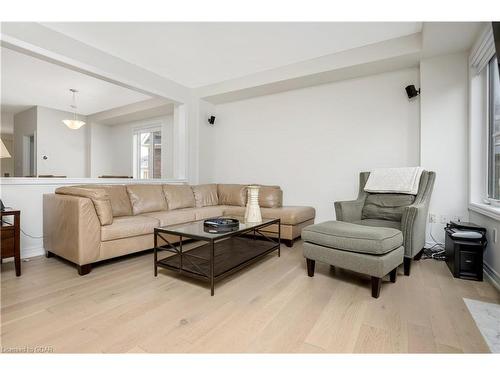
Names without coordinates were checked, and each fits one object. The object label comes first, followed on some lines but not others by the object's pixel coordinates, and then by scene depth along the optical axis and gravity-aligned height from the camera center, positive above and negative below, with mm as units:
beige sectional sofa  2189 -341
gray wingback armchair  2111 -265
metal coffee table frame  1861 -648
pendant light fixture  5070 +1330
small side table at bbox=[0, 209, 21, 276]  2018 -439
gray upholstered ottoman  1744 -477
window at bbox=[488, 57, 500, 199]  2287 +527
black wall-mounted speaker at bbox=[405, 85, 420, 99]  2969 +1150
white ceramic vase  2580 -234
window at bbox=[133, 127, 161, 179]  6004 +848
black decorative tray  2066 -344
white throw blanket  2598 +62
